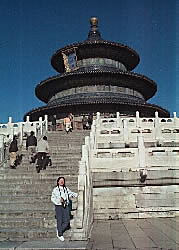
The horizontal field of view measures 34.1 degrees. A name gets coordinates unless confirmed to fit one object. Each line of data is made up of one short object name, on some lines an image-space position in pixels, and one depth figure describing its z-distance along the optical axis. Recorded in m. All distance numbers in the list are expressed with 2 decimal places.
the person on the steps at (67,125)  18.07
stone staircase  7.42
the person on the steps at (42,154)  11.47
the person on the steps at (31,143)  13.76
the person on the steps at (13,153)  11.84
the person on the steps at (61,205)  6.88
